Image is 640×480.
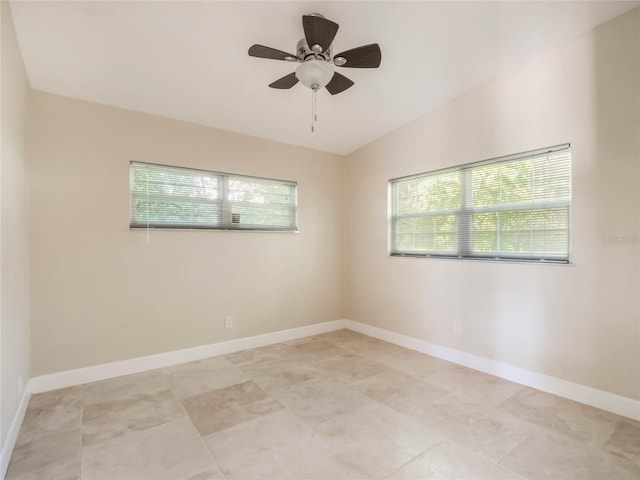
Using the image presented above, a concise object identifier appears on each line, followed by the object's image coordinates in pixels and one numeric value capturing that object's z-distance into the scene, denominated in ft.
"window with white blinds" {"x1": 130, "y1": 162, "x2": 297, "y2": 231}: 10.68
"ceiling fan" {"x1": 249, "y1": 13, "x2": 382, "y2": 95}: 6.33
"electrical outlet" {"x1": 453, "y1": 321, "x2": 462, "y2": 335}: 11.08
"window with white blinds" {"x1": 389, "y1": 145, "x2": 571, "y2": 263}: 9.01
